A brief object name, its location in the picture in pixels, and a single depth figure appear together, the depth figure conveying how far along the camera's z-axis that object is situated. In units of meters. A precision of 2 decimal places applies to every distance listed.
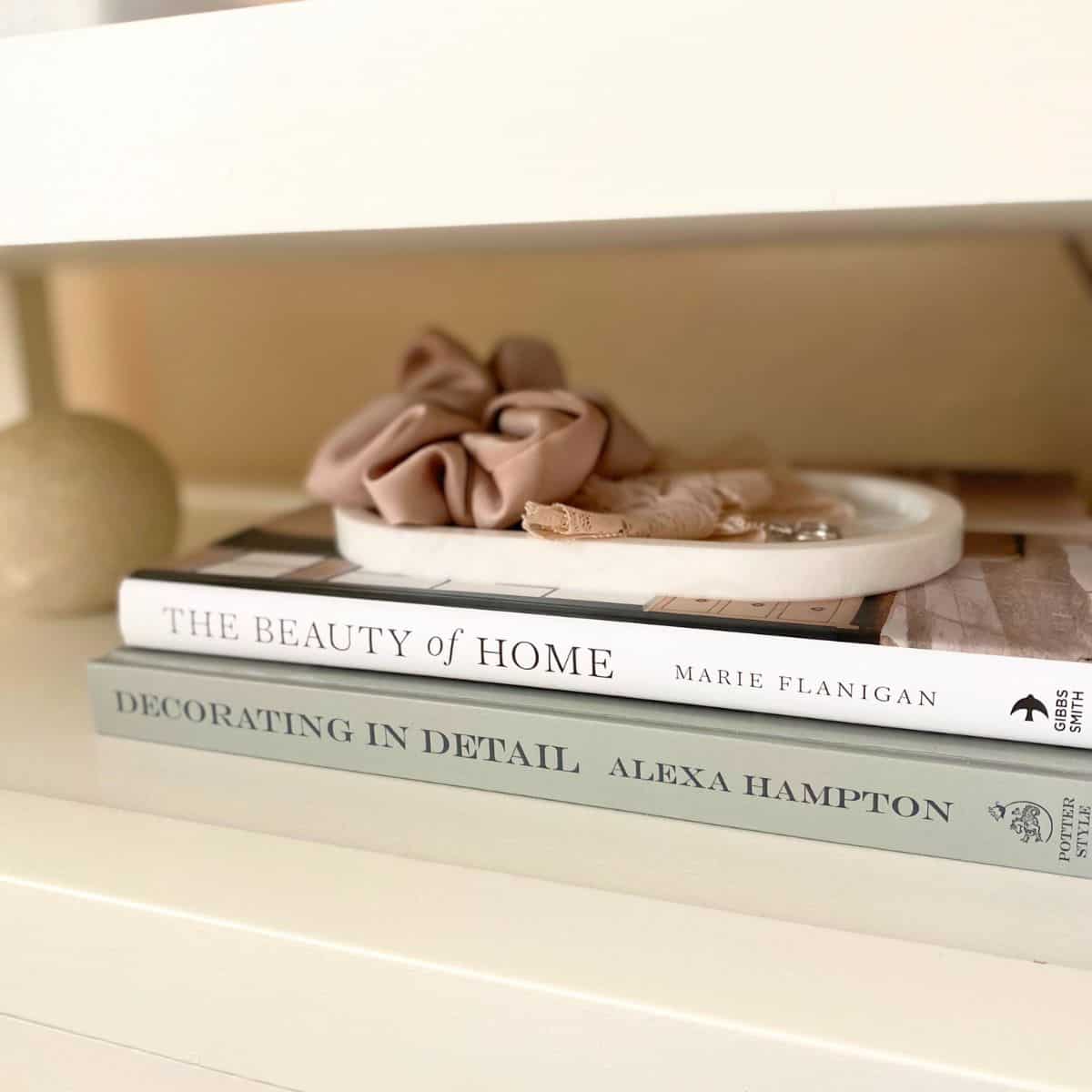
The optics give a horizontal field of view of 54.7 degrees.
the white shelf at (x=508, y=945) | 0.28
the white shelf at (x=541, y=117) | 0.30
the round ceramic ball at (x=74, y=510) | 0.58
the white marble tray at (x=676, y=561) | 0.39
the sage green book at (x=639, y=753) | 0.34
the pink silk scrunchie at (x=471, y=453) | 0.44
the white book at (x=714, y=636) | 0.35
